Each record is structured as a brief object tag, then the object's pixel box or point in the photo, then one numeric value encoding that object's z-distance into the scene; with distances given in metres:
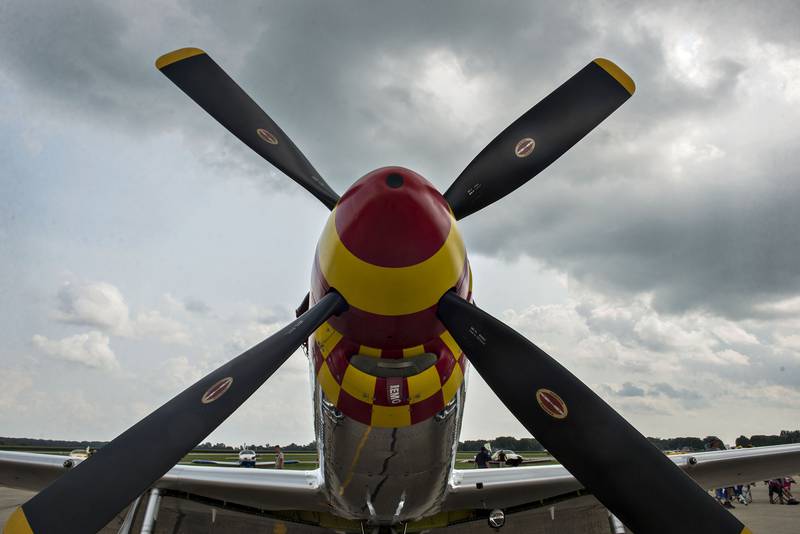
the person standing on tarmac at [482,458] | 10.00
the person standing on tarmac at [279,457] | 13.32
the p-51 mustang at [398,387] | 2.97
